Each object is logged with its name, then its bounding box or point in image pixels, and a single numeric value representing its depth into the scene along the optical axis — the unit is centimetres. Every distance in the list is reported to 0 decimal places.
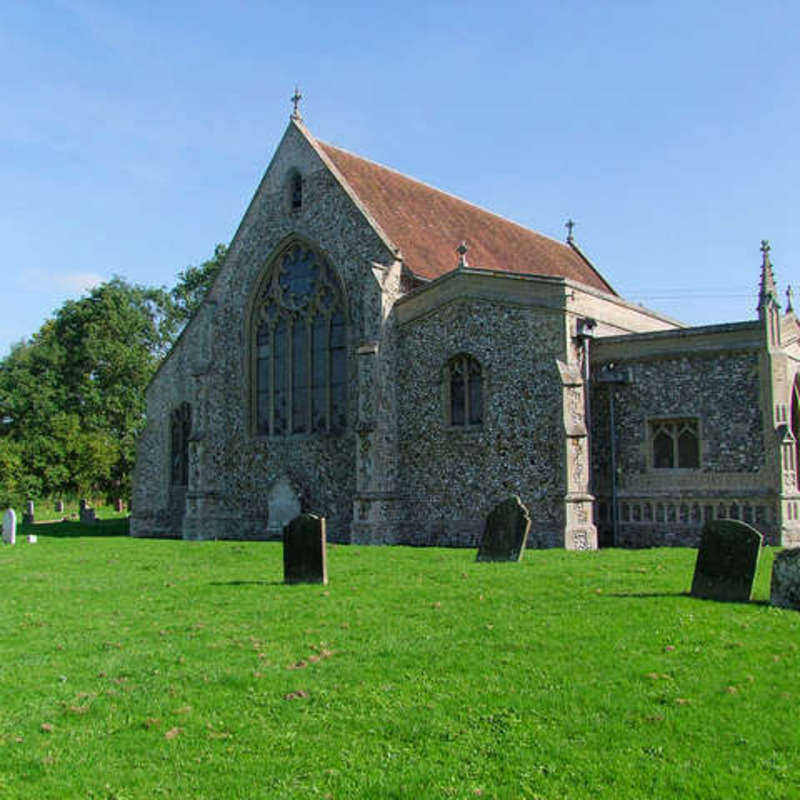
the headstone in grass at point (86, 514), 3893
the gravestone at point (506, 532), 1523
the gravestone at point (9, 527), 2358
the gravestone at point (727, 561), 1043
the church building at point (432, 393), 1894
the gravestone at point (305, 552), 1331
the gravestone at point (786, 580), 979
